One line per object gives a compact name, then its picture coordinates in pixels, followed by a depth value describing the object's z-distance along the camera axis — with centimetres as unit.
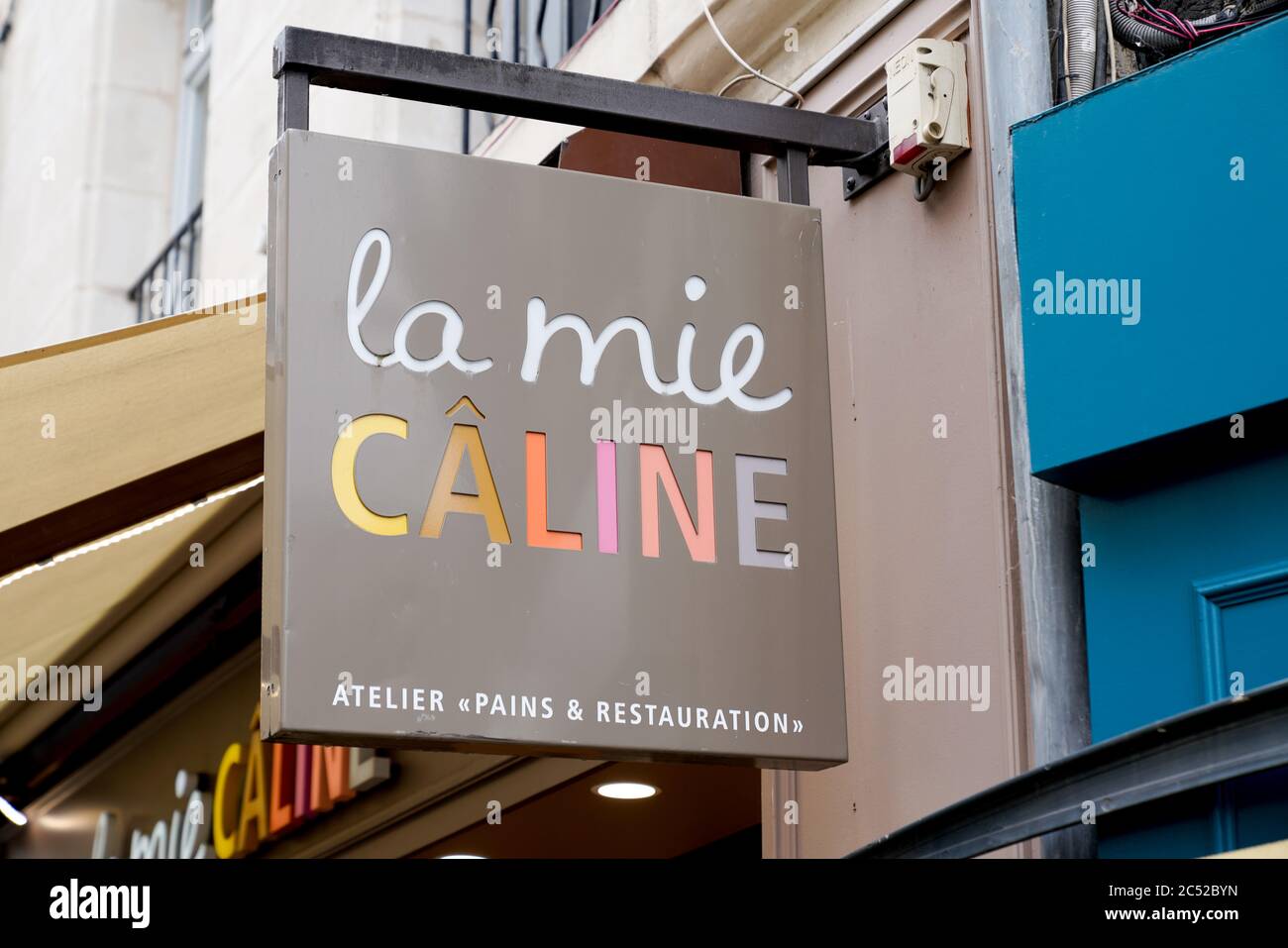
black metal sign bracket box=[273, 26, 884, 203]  446
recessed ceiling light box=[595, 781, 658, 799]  630
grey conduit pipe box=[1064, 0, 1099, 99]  477
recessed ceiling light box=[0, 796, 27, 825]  1033
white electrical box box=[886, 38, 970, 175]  497
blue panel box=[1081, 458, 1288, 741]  405
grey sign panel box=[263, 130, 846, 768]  401
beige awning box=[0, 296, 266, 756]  585
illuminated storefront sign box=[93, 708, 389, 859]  774
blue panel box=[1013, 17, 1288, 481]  401
